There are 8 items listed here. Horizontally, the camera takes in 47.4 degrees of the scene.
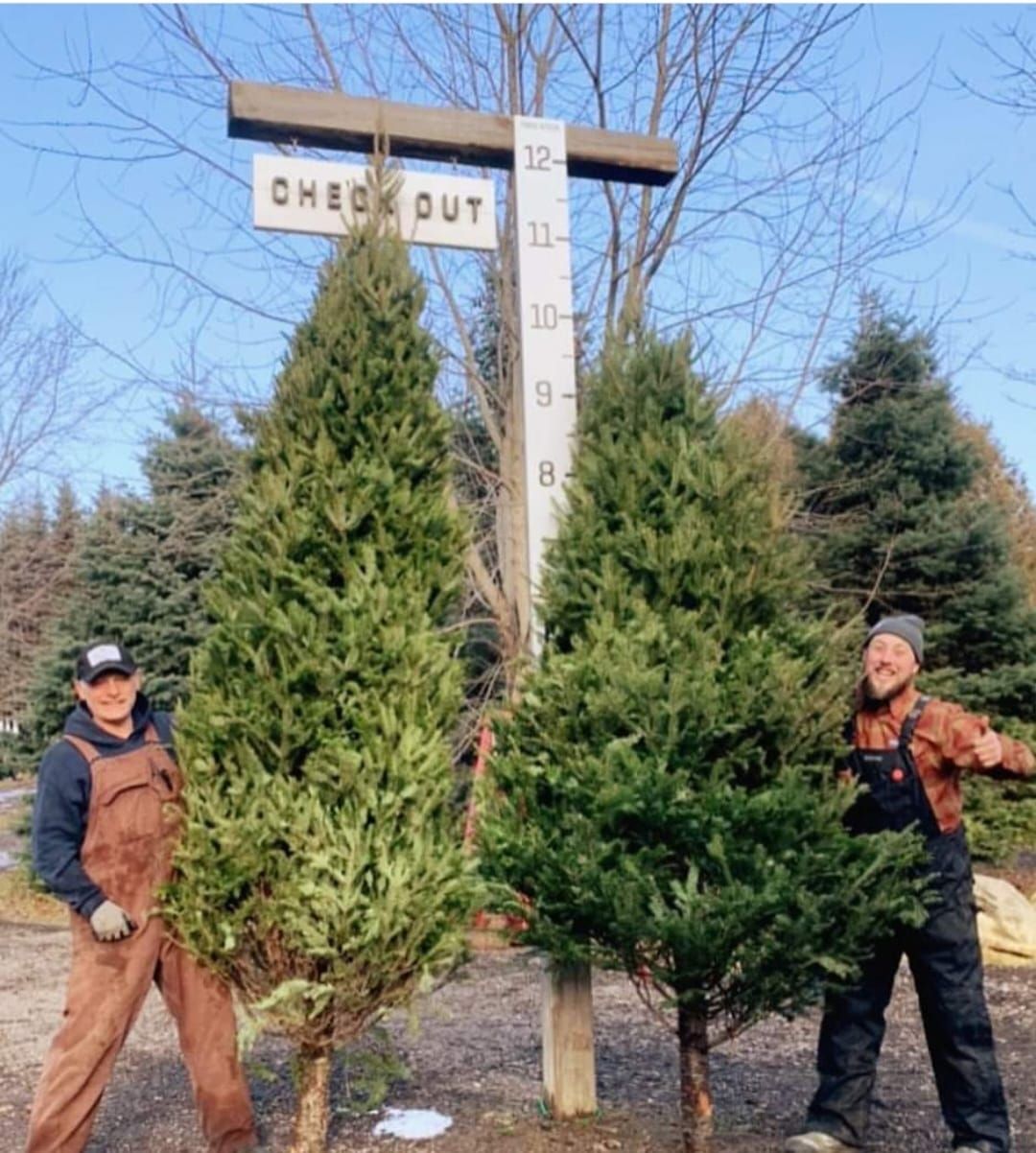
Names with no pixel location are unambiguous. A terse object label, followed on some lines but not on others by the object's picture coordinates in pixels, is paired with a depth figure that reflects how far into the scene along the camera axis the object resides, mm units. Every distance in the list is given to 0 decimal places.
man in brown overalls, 4145
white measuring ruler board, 4793
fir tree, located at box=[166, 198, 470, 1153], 3848
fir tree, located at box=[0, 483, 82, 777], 21406
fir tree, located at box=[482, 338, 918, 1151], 3750
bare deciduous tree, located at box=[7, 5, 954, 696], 8734
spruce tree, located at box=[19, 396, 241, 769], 13844
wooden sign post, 4648
